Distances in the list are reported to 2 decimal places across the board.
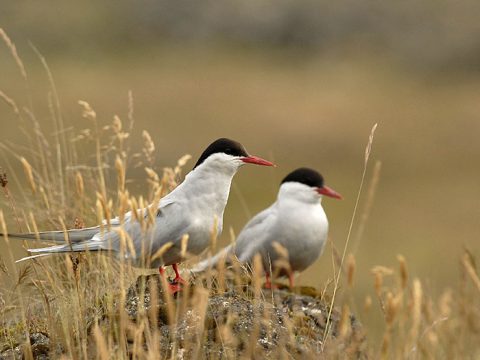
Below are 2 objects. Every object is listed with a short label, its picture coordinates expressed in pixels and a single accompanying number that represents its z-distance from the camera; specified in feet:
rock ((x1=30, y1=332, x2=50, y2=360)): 28.86
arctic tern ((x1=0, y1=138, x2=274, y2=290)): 33.50
